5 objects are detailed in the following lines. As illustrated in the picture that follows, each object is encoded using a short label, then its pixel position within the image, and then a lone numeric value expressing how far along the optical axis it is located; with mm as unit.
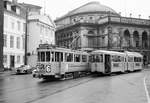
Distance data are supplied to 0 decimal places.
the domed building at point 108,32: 69125
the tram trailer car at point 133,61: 36925
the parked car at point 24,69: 35844
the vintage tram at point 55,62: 21781
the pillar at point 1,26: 37531
